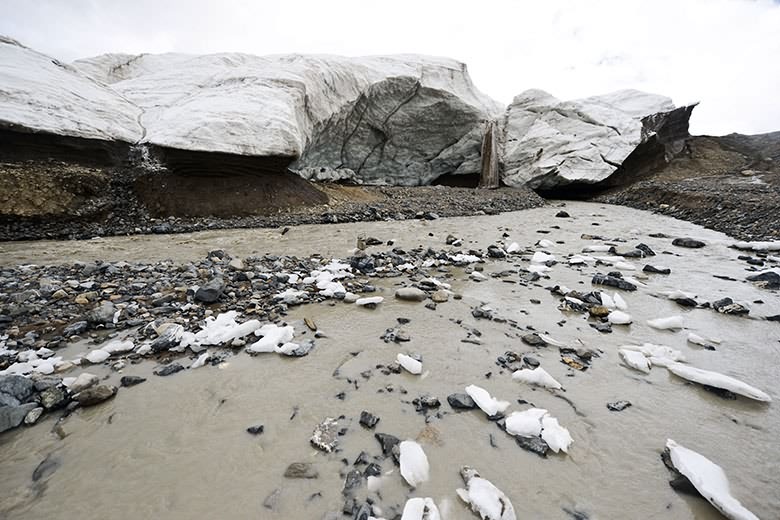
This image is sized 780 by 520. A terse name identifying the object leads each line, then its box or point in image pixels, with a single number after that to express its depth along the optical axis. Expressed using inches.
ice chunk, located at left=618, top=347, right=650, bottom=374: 86.4
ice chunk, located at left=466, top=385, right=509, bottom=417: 70.2
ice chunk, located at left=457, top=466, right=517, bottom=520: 47.2
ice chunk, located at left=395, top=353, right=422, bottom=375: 84.7
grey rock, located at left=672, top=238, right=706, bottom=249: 229.9
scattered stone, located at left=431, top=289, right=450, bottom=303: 134.4
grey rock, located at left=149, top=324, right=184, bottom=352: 95.3
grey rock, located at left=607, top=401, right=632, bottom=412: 71.5
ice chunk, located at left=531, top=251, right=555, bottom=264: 193.5
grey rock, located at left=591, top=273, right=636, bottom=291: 146.6
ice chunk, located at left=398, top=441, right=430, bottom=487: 53.5
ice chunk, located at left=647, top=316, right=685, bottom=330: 110.1
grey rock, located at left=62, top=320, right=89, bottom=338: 104.0
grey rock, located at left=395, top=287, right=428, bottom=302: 134.1
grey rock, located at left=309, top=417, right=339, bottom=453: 61.0
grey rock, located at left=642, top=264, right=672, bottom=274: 171.2
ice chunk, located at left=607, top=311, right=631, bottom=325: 113.3
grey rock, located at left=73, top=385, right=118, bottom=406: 71.9
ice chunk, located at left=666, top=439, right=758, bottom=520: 47.1
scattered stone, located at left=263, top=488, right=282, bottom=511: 49.4
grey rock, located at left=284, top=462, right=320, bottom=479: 54.9
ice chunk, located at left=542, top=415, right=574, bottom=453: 60.5
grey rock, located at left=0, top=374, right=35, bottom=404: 71.1
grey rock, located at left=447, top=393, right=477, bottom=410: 71.8
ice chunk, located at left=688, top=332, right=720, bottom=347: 100.0
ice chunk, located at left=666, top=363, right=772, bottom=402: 73.9
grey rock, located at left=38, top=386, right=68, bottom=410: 70.4
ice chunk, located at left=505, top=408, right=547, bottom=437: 64.1
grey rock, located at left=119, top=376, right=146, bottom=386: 80.0
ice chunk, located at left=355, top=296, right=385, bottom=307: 129.1
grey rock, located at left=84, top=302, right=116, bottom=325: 109.0
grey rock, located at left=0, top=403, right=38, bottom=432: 65.0
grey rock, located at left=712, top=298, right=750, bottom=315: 121.6
